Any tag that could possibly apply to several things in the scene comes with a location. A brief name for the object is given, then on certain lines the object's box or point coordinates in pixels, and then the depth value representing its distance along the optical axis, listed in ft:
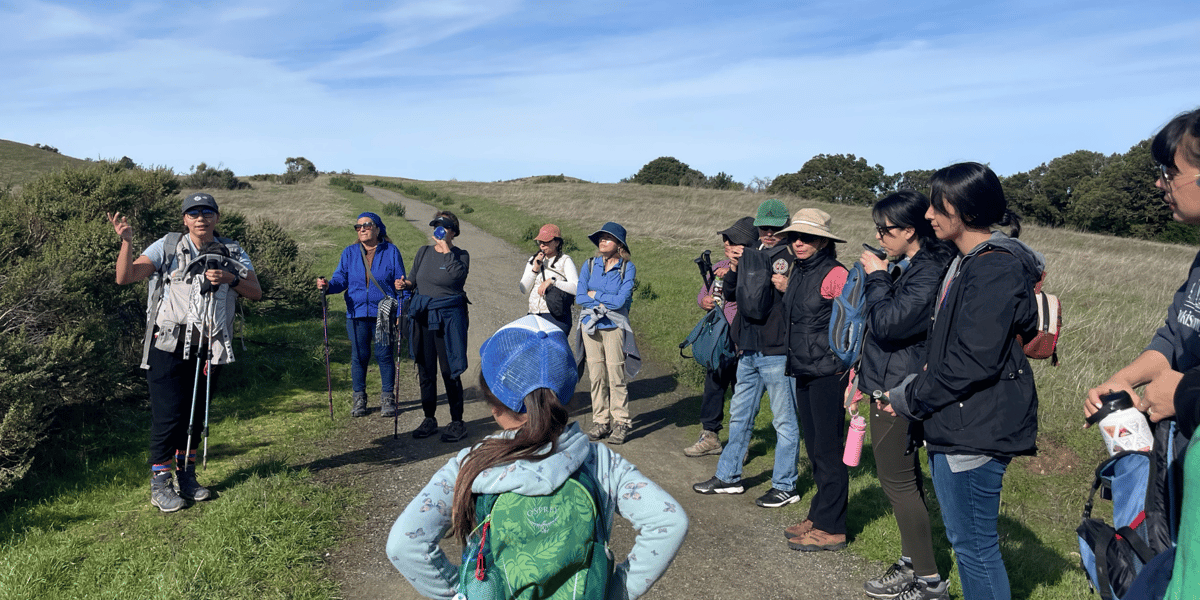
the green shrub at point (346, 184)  133.50
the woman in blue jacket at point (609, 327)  22.27
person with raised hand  16.11
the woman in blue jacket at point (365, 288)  24.29
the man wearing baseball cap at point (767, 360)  17.19
